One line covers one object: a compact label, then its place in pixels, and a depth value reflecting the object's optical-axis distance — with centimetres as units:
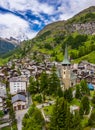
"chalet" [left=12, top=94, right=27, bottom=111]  3560
